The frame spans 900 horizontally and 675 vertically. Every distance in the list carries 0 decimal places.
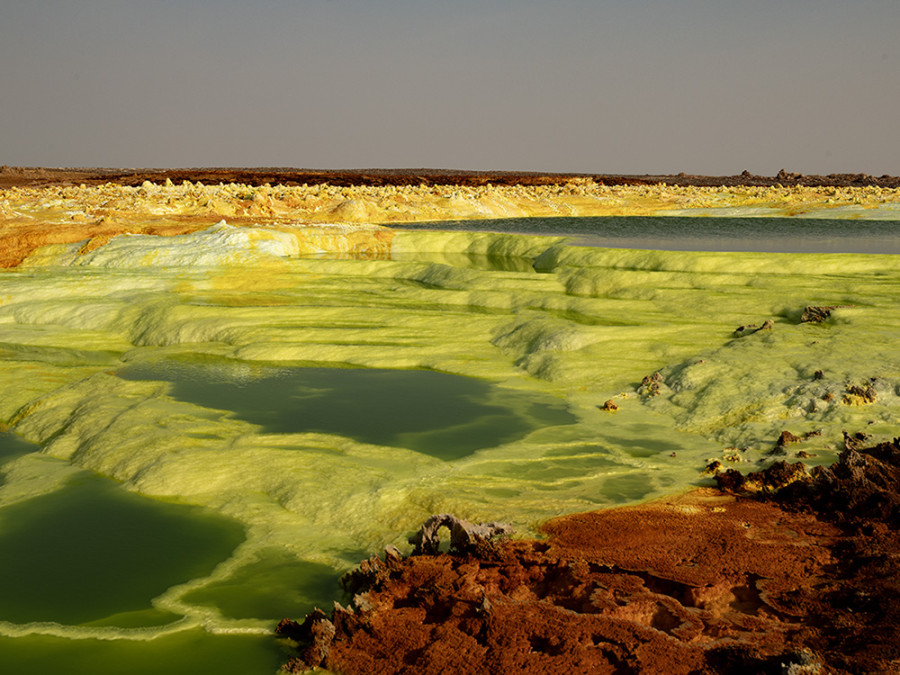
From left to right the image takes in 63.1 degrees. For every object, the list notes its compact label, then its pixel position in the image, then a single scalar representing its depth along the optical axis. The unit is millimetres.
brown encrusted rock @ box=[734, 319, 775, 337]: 16172
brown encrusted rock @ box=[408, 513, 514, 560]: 7102
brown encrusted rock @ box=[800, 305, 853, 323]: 17297
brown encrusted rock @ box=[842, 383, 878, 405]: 11219
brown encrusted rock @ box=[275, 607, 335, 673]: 5977
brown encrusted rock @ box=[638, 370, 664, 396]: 13352
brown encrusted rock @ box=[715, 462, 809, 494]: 8703
